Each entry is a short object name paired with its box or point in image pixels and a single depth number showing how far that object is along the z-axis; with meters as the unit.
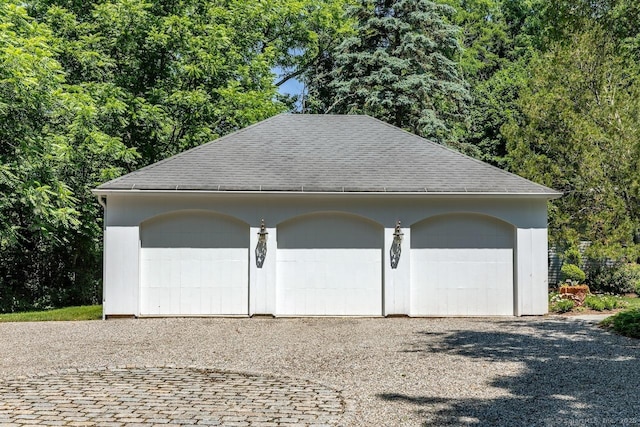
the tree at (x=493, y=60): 24.73
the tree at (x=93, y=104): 13.80
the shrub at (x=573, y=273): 15.96
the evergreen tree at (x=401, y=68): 21.25
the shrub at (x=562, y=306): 12.59
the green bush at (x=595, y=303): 12.91
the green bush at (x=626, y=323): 9.05
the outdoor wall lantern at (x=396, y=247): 11.75
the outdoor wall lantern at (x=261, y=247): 11.65
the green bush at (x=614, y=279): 16.91
